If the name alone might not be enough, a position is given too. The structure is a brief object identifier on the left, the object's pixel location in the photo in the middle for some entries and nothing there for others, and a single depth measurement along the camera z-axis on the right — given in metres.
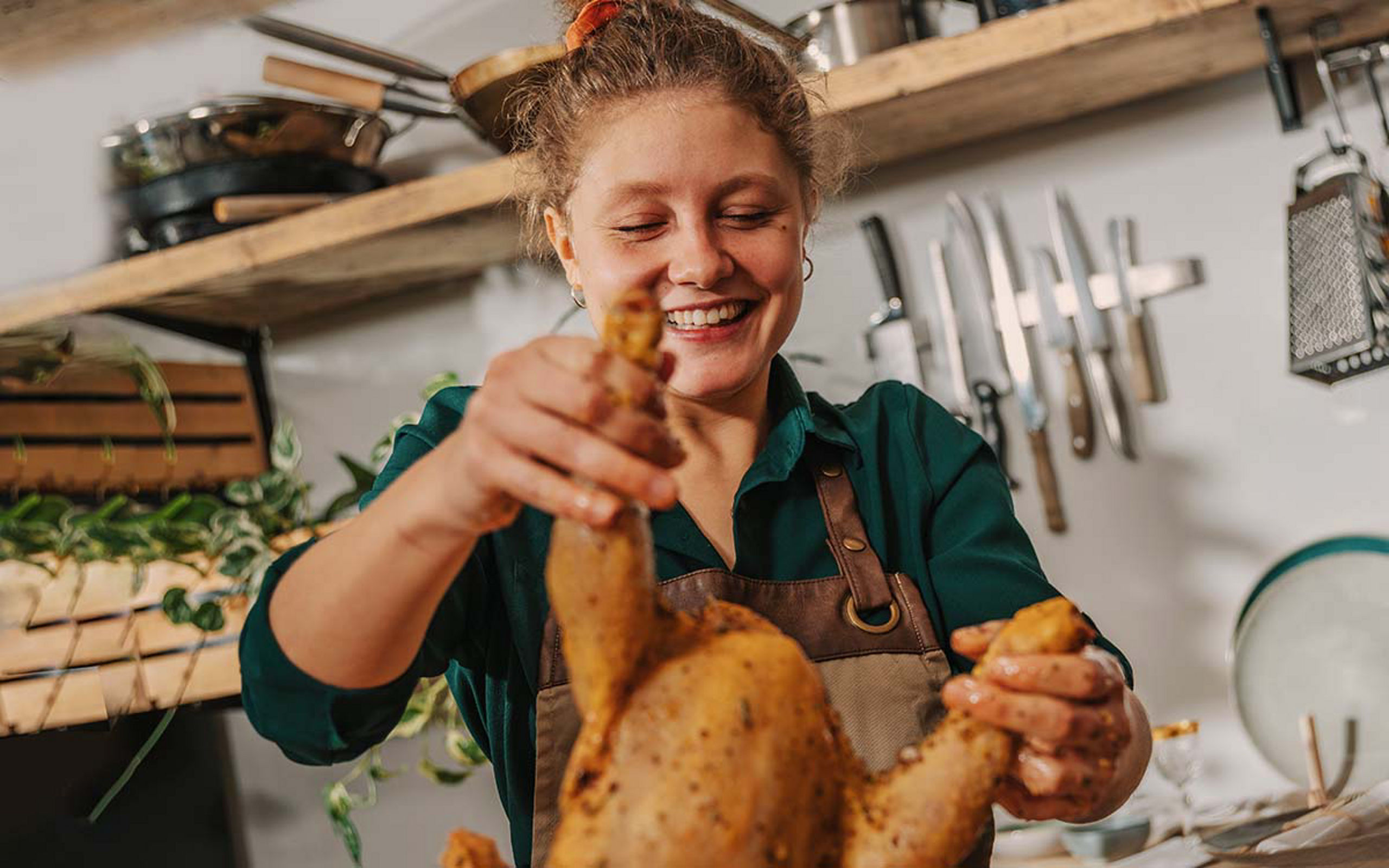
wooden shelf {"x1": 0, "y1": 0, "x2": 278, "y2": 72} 1.59
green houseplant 1.84
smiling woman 0.77
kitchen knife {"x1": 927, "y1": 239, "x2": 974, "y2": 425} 1.88
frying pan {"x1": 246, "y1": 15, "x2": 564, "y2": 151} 1.67
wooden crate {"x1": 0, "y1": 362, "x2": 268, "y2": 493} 1.98
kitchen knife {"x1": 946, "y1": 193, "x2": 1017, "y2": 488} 1.87
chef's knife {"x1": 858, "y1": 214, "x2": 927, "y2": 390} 1.91
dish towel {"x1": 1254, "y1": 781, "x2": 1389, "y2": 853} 1.26
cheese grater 1.52
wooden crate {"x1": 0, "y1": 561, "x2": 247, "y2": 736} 1.85
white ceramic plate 1.69
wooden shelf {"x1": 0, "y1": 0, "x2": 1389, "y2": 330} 1.53
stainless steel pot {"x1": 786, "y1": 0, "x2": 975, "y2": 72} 1.63
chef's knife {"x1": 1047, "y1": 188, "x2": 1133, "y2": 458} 1.81
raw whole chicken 0.54
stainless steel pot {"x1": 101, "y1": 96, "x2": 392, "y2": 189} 1.82
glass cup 1.61
